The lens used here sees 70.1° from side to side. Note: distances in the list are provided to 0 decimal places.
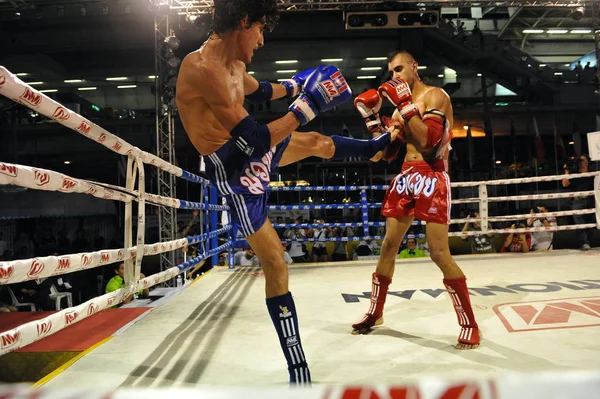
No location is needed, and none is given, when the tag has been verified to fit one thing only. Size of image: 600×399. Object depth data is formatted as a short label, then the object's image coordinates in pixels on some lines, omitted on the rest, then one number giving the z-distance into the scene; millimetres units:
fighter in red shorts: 2131
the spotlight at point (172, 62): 7086
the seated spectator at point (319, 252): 7402
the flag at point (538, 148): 12836
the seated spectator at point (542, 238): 6309
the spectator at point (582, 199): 6375
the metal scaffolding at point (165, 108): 6711
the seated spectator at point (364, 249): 7438
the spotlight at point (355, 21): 8234
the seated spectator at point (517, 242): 6137
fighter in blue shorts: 1531
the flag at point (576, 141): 12289
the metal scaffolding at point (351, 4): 7242
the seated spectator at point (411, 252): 6008
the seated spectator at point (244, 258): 5922
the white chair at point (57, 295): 5401
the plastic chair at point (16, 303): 5052
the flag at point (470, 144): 13180
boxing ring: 430
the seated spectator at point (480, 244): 6629
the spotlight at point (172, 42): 6848
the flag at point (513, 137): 13609
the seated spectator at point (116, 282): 4363
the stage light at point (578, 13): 8170
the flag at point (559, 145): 13117
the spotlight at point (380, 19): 8297
